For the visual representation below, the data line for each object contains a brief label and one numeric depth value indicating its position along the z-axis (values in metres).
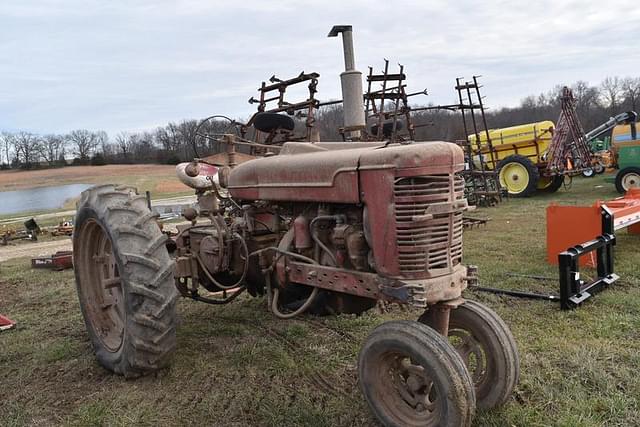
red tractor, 2.49
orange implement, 5.46
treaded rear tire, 3.18
